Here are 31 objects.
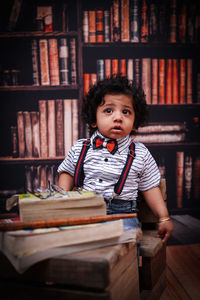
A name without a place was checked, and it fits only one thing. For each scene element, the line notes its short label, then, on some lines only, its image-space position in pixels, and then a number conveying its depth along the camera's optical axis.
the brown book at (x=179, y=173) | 2.10
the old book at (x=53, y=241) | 0.68
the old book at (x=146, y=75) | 1.98
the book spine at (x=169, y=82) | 1.99
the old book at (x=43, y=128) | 1.98
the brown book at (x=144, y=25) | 1.92
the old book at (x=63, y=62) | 1.93
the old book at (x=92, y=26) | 1.89
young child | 1.22
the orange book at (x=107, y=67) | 1.97
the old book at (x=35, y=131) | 1.99
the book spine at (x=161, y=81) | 1.99
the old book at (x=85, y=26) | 1.89
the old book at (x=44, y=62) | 1.92
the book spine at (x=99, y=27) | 1.89
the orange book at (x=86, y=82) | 1.97
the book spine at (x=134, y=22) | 1.90
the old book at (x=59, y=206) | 0.81
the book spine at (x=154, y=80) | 1.98
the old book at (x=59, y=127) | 1.99
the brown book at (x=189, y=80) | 2.00
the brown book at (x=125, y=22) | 1.89
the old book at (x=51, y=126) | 1.99
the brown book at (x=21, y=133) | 1.99
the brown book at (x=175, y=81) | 1.99
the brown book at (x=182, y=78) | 2.00
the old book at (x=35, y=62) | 1.93
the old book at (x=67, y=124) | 1.99
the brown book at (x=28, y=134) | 1.99
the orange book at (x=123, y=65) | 1.97
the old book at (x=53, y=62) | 1.93
